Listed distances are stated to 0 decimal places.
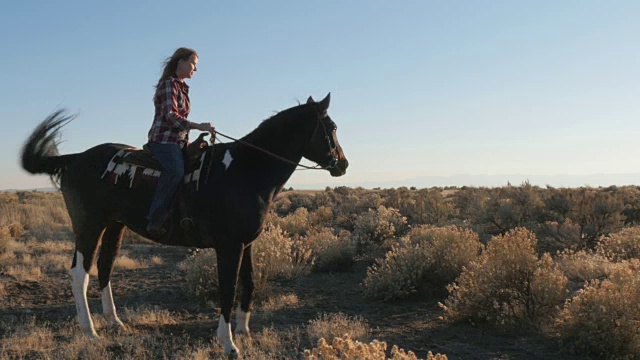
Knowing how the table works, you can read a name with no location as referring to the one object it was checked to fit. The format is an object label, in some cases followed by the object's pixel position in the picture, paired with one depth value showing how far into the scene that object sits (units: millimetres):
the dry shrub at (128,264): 12344
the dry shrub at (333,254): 11930
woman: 5707
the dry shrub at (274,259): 9461
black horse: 5547
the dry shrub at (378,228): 14584
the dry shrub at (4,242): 13648
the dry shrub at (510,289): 7012
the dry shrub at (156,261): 13278
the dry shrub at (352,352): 3398
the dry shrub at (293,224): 17891
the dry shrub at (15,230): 17906
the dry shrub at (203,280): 8867
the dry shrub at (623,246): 9922
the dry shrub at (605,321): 5734
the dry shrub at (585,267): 8469
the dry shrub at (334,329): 6129
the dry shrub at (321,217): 20958
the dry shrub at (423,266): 9070
